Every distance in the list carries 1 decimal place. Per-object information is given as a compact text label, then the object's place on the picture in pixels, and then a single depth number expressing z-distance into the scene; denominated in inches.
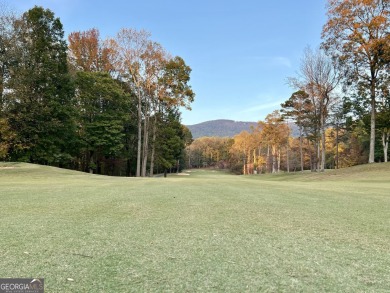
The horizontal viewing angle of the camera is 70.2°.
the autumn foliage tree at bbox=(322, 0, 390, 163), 751.7
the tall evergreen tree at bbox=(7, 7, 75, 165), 812.0
